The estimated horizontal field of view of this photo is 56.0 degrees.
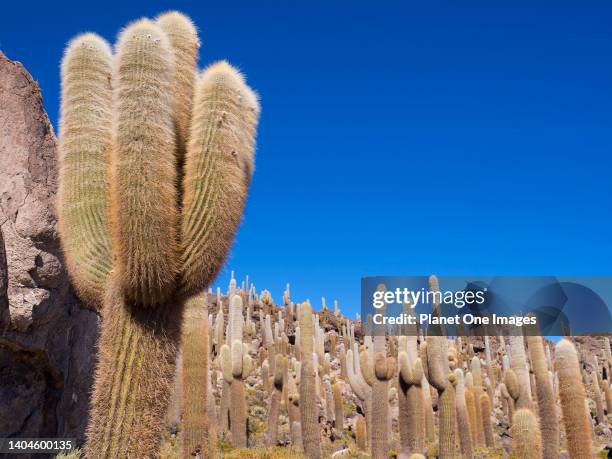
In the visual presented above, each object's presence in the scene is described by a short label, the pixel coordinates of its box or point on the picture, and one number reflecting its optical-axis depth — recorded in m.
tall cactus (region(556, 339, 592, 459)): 8.18
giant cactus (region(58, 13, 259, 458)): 3.95
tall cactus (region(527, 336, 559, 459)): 9.70
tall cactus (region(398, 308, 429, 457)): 12.27
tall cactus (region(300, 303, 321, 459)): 13.10
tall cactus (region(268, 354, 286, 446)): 15.93
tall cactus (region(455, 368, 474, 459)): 14.67
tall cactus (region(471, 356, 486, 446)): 18.56
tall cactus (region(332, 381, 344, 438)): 19.97
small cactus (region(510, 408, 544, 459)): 8.74
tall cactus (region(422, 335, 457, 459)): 11.88
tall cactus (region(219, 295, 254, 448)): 14.94
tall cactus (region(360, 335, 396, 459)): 12.39
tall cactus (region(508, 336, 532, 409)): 10.90
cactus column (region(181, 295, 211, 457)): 8.88
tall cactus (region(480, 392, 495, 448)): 18.72
